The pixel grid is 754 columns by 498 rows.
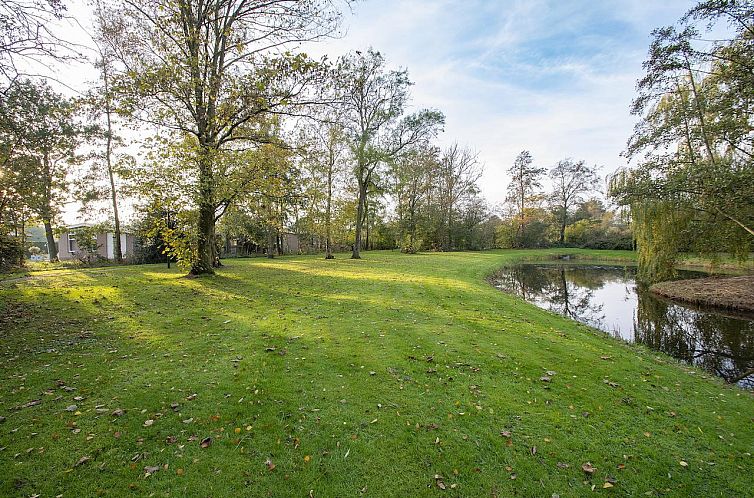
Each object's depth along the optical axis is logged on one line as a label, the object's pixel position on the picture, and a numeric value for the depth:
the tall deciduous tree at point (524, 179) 58.02
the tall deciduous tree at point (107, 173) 23.52
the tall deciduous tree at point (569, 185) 55.66
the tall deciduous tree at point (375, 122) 28.19
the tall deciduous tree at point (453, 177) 46.69
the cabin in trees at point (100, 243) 31.31
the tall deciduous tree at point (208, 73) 11.08
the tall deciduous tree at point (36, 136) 6.73
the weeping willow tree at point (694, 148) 11.14
